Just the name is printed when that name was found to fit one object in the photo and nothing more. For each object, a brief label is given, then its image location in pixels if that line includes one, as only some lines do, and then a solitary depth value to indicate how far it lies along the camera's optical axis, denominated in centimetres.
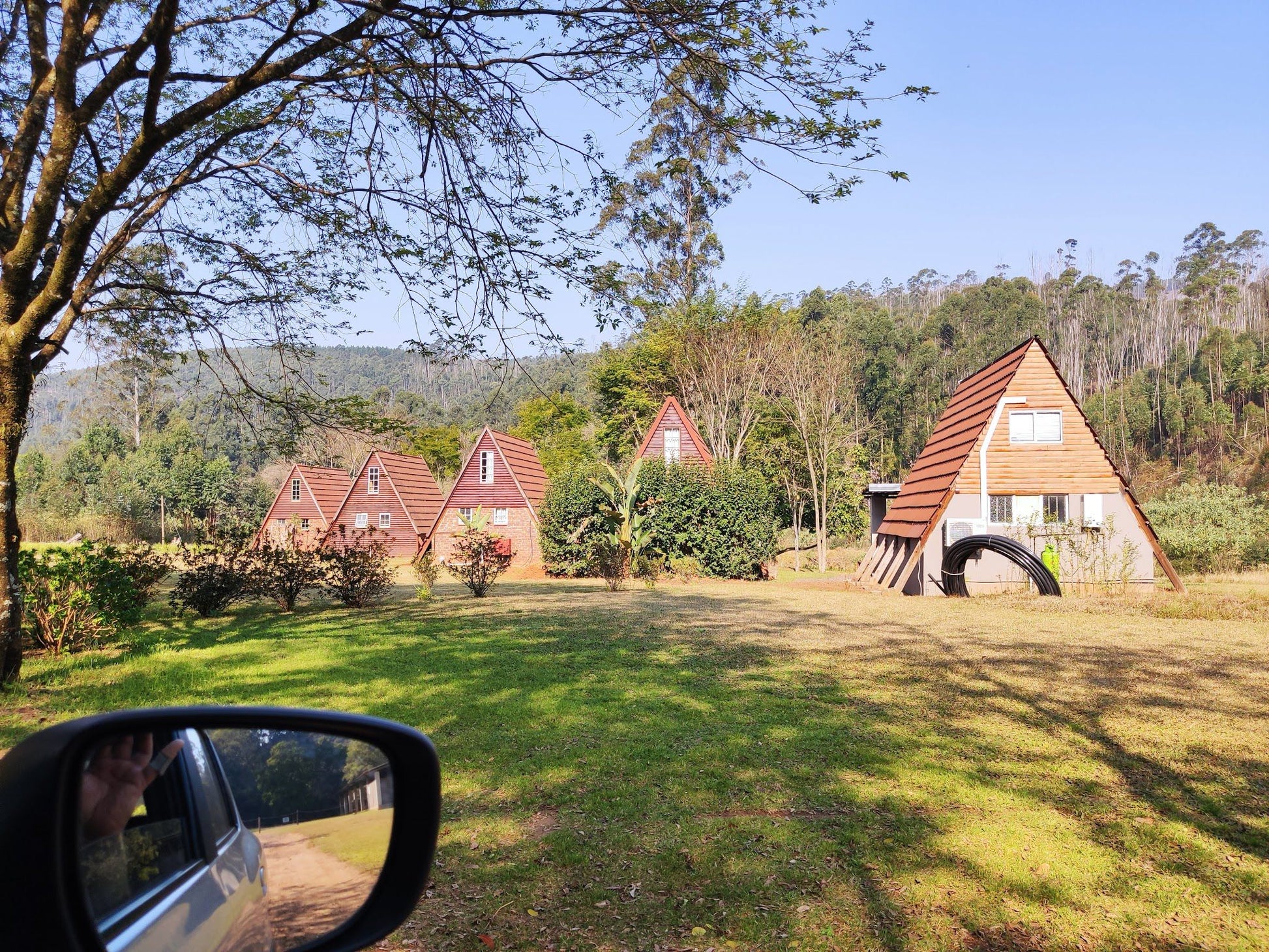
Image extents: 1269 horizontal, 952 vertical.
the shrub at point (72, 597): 1027
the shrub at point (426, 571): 1934
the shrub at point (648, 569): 2494
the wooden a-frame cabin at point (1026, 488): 2094
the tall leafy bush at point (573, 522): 2834
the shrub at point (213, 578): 1434
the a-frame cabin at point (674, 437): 3478
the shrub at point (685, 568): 2591
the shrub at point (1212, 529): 2611
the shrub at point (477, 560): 1934
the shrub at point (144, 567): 1272
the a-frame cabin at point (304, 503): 4694
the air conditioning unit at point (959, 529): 2131
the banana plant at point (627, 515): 2633
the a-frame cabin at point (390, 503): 4341
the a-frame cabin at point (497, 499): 3706
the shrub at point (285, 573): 1518
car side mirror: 129
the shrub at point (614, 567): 2342
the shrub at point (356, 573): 1617
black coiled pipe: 1738
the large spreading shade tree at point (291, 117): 679
